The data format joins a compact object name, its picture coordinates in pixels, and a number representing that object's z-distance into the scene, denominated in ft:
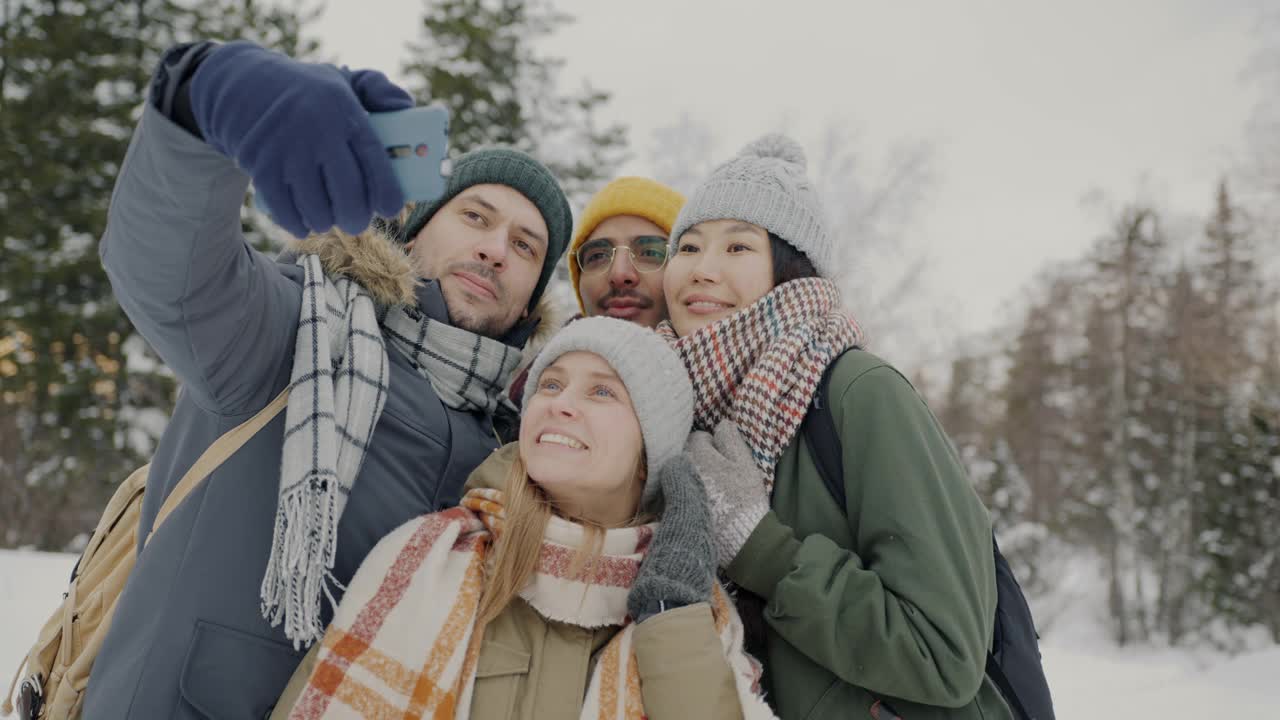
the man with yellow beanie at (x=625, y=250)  3.72
